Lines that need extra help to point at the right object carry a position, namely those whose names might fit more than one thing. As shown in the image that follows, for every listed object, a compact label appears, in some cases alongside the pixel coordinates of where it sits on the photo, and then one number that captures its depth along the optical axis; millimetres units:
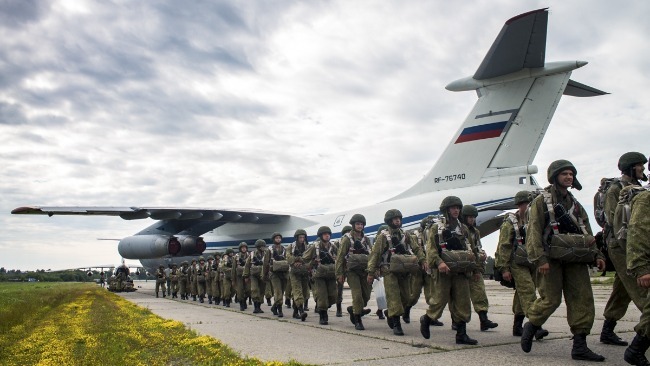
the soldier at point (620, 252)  5105
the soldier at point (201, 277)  19530
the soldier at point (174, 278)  23550
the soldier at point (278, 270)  12055
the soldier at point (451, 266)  6605
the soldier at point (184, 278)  22462
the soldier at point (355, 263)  9039
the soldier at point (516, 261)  6879
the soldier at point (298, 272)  10984
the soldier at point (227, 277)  16266
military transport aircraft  13547
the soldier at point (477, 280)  7617
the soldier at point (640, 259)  4398
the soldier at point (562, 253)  5195
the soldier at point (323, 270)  10062
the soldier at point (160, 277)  24703
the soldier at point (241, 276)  14703
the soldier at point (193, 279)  20688
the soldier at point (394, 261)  8086
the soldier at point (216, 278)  17656
